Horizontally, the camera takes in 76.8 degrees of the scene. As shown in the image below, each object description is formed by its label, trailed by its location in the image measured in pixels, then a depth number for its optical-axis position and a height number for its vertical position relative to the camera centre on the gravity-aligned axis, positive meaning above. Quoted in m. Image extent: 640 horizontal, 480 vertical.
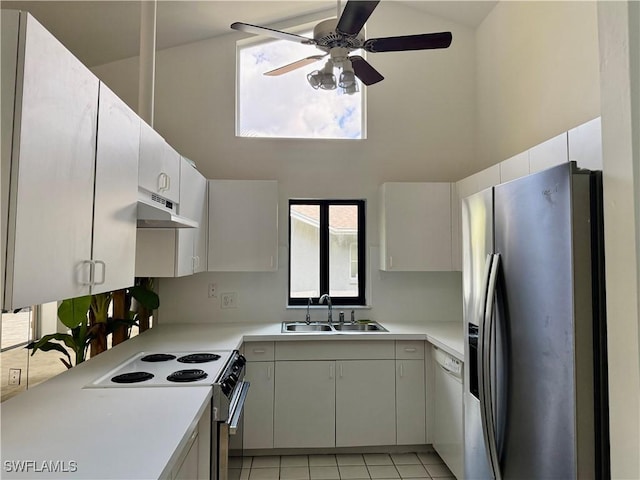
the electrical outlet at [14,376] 3.24 -0.92
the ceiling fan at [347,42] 1.90 +1.18
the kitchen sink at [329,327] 3.44 -0.53
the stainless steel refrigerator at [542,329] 1.26 -0.22
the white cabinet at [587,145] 1.68 +0.53
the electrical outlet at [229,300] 3.59 -0.32
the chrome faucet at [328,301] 3.46 -0.32
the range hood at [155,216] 1.82 +0.22
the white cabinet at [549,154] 1.94 +0.57
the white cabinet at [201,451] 1.71 -0.83
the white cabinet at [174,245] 2.52 +0.12
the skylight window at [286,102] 3.73 +1.51
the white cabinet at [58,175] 0.99 +0.26
